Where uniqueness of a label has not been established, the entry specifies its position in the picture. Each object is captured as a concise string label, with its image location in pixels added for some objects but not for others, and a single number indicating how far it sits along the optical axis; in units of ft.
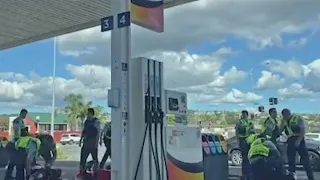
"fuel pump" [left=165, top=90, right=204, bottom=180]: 14.76
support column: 13.37
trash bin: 18.81
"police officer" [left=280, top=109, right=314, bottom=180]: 24.76
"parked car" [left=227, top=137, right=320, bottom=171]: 27.45
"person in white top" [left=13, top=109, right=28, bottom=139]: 27.06
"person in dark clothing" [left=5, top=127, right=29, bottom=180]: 22.77
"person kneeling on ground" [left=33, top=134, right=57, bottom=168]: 23.20
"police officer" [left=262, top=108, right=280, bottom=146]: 24.73
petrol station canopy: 30.14
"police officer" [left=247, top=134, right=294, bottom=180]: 19.21
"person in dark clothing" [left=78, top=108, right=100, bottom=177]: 29.43
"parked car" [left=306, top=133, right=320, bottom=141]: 38.04
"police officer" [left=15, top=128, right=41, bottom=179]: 21.97
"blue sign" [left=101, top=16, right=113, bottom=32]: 13.75
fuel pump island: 13.48
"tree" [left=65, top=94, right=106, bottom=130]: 141.63
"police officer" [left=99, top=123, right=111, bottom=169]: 28.94
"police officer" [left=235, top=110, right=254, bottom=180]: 28.84
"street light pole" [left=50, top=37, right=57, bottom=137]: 76.02
